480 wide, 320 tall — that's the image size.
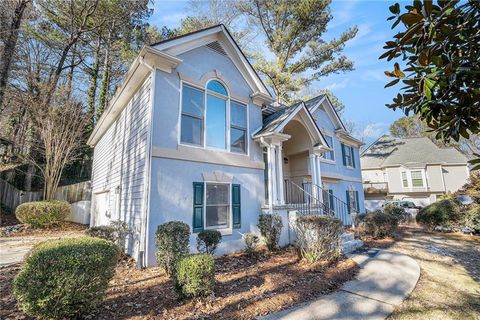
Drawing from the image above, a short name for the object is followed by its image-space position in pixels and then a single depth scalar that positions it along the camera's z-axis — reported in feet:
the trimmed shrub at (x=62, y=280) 10.87
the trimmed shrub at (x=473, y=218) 37.47
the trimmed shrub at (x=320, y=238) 22.74
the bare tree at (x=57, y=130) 46.98
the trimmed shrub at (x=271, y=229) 27.27
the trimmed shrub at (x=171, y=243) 18.85
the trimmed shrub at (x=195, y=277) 13.93
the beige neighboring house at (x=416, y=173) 95.25
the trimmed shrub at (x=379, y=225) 35.70
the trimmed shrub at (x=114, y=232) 22.57
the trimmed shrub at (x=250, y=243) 25.37
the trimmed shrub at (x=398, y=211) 53.39
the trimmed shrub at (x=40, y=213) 41.37
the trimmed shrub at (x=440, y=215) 41.22
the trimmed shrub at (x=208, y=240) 21.79
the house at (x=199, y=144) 23.50
